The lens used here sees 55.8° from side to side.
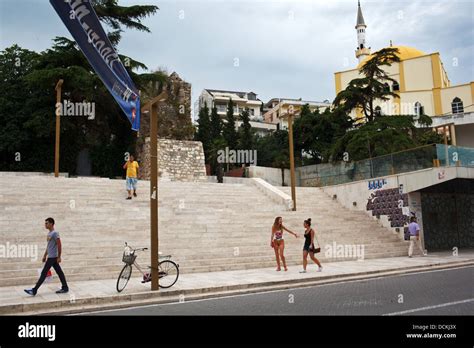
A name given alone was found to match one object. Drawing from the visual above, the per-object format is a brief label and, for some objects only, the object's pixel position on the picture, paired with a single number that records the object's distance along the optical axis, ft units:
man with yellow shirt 58.59
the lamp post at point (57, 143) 66.13
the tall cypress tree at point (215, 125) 167.96
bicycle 32.22
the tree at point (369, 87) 111.04
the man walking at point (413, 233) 55.81
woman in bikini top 42.65
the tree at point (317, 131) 130.41
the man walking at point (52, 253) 30.83
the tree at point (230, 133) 157.58
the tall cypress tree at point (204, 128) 158.80
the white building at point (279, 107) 247.70
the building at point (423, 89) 177.37
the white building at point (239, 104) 231.50
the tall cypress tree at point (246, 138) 154.30
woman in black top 41.60
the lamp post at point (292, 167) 64.98
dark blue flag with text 43.29
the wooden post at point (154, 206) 32.86
